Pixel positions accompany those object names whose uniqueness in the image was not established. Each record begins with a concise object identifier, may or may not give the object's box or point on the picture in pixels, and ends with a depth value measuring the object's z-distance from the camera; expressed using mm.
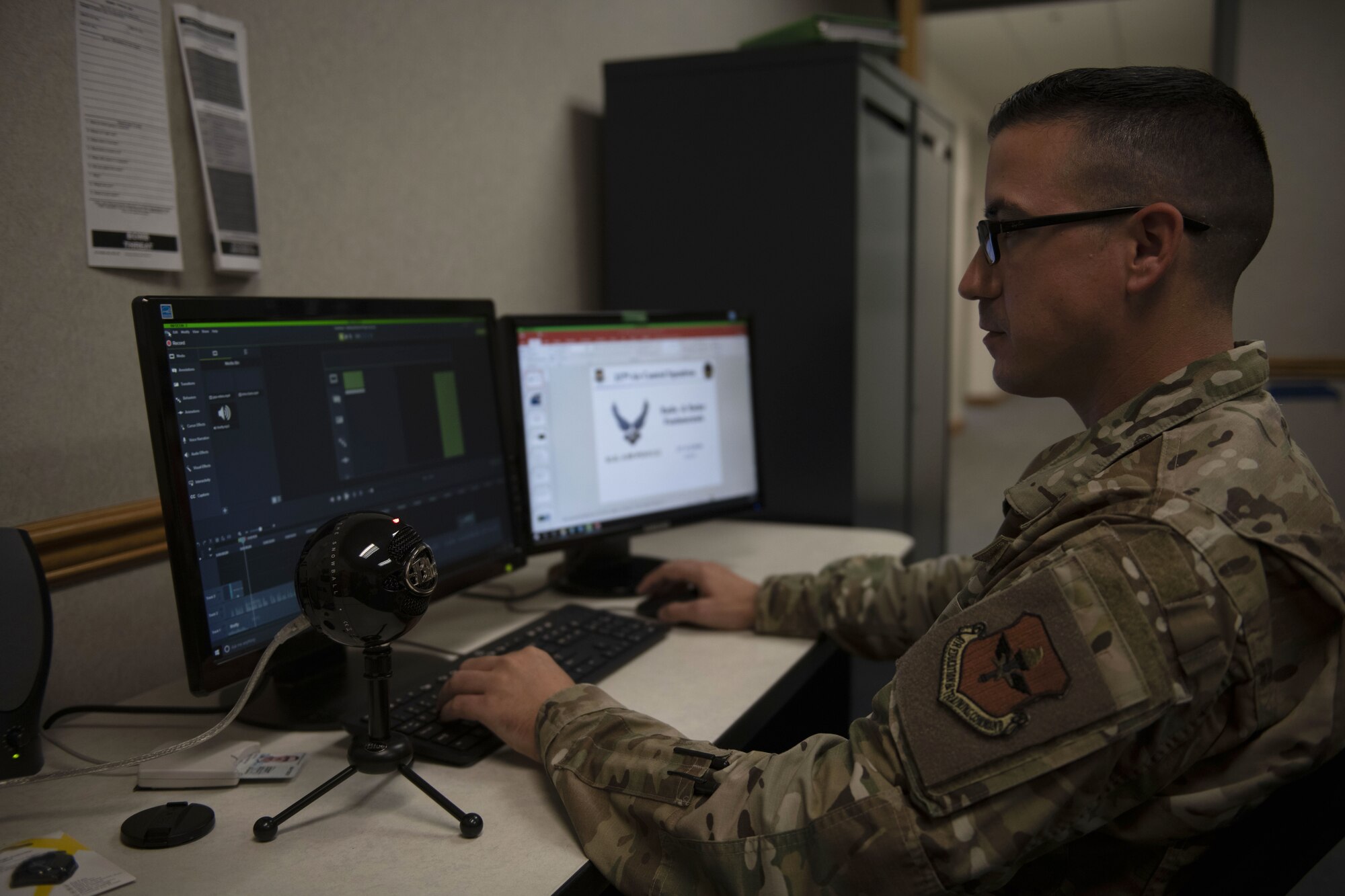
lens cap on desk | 779
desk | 743
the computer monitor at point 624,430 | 1369
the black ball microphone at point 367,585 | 772
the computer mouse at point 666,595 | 1361
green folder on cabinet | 1896
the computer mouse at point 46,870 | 707
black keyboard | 942
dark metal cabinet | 1892
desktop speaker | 859
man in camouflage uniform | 667
